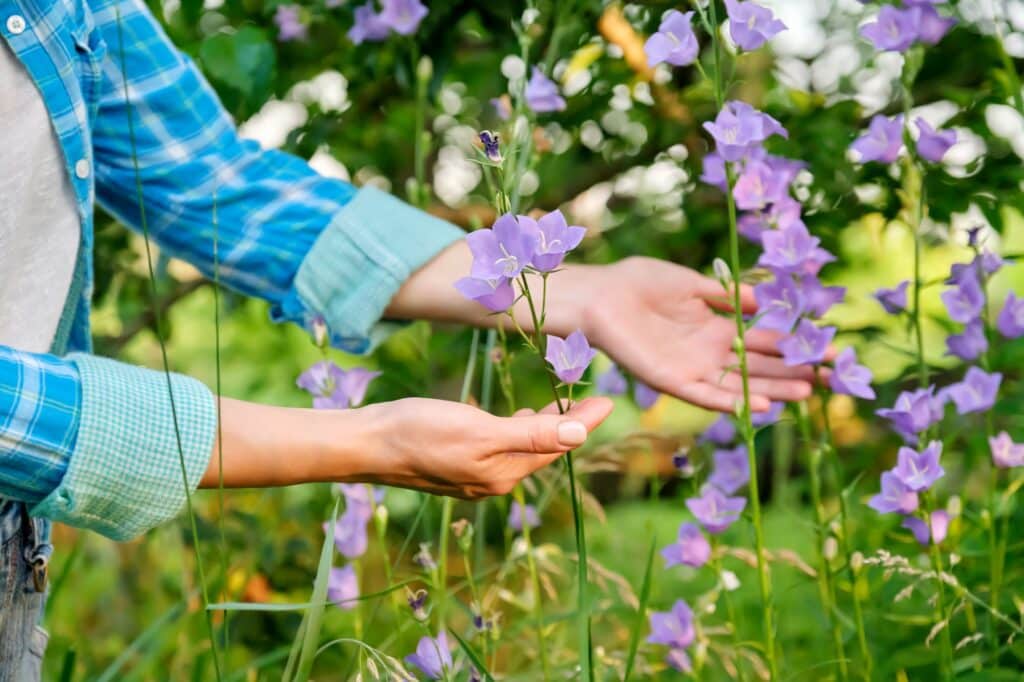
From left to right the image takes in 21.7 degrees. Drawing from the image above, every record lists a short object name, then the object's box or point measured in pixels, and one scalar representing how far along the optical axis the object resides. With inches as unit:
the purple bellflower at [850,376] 76.5
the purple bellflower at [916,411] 74.0
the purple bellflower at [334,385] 78.3
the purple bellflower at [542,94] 81.9
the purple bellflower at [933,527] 74.8
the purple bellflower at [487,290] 66.3
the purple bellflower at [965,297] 77.6
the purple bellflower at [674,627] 78.5
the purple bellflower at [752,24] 70.1
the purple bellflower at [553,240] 65.0
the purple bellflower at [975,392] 76.9
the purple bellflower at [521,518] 80.5
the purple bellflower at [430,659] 69.6
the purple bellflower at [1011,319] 78.5
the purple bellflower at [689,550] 78.4
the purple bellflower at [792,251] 75.4
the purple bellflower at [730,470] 79.9
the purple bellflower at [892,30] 75.3
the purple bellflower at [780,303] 76.1
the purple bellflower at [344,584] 81.3
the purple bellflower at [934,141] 75.6
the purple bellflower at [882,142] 76.6
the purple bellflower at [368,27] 86.0
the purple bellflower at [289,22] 89.9
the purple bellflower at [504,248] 64.8
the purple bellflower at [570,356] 66.1
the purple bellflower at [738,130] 71.0
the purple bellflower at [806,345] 75.9
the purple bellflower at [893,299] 77.6
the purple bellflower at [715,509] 76.8
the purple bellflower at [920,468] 72.9
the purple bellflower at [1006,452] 78.0
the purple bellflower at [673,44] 71.6
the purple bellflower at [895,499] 74.5
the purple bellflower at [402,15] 84.5
